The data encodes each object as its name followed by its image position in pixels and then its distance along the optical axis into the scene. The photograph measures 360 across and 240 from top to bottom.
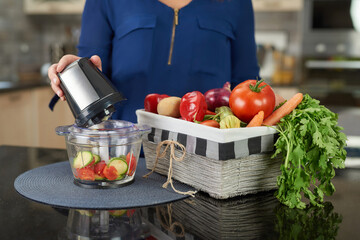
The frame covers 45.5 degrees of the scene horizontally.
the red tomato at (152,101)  1.02
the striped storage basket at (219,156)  0.81
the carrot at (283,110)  0.86
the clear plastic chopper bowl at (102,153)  0.87
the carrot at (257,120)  0.84
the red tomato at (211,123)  0.85
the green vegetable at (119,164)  0.88
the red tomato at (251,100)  0.85
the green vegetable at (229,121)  0.83
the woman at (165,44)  1.39
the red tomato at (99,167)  0.88
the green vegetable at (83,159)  0.87
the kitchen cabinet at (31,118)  3.02
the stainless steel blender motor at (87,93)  0.89
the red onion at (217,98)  0.97
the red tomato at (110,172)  0.88
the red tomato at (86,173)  0.88
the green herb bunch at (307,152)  0.80
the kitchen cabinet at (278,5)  3.39
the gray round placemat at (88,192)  0.81
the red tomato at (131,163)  0.90
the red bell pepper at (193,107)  0.89
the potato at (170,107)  0.96
